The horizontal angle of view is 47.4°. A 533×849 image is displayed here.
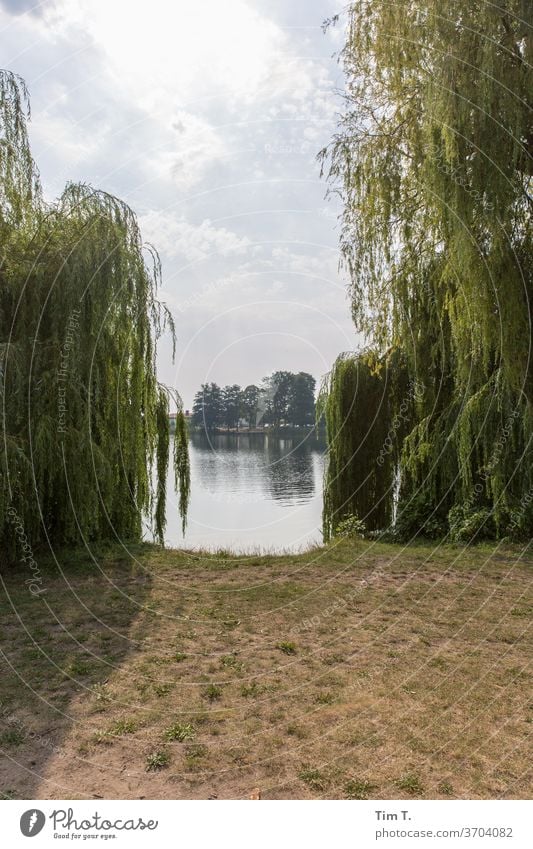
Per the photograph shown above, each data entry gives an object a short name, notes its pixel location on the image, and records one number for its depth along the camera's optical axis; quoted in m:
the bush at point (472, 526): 9.26
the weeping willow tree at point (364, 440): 11.52
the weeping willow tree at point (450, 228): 7.65
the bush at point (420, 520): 9.98
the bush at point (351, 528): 10.55
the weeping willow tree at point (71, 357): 7.73
